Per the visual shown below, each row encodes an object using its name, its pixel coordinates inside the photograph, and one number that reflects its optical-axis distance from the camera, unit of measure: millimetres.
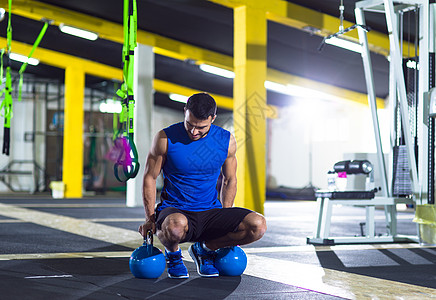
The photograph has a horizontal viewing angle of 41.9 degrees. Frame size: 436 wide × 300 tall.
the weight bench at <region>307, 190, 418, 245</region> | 4922
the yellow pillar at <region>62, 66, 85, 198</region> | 14219
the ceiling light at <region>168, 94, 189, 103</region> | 17641
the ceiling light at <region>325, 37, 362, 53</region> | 10095
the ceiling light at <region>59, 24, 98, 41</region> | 10952
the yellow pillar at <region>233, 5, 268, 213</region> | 7730
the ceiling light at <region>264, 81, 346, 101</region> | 13657
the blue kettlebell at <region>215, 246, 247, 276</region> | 3195
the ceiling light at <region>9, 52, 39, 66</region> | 14006
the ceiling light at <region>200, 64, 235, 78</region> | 13041
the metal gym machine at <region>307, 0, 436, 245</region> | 4984
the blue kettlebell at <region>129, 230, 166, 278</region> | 3051
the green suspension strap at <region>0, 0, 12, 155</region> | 5492
